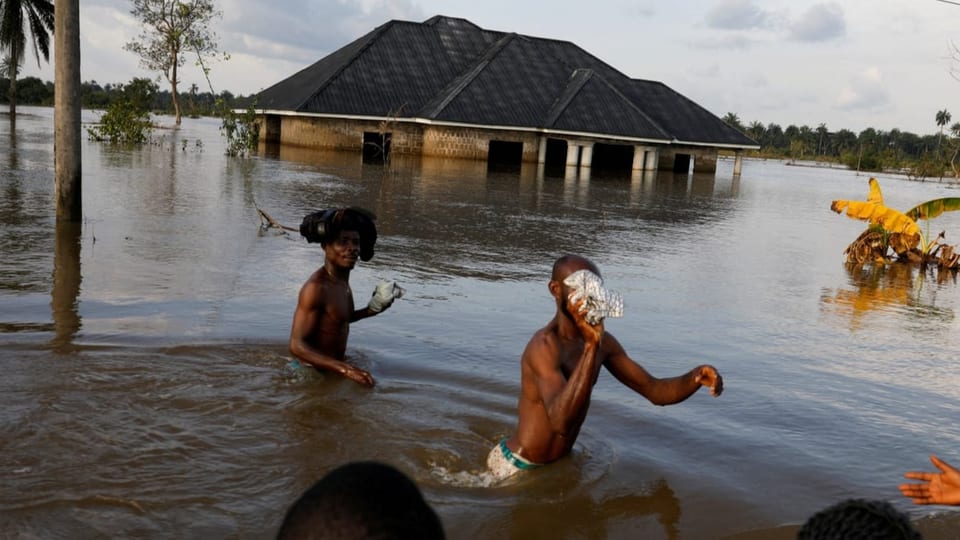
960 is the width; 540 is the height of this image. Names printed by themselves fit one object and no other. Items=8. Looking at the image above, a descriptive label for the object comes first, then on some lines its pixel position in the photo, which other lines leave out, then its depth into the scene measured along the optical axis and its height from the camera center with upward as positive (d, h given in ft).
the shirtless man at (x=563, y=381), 11.27 -3.05
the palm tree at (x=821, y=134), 359.79 +14.63
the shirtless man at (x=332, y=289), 16.62 -2.92
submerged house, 107.45 +4.96
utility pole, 29.86 +0.64
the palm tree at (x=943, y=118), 282.52 +19.21
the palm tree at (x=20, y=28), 117.60 +11.25
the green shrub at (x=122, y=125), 91.04 -0.71
